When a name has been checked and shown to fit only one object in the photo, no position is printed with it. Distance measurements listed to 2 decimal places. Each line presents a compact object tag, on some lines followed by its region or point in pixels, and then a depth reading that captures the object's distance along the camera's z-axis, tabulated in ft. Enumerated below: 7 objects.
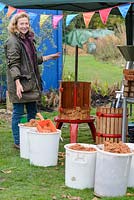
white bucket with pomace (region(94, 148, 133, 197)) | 14.76
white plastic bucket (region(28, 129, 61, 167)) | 17.93
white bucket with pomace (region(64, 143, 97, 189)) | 15.38
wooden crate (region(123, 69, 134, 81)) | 19.27
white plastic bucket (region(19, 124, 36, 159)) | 19.31
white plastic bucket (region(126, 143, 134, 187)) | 16.08
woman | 20.03
